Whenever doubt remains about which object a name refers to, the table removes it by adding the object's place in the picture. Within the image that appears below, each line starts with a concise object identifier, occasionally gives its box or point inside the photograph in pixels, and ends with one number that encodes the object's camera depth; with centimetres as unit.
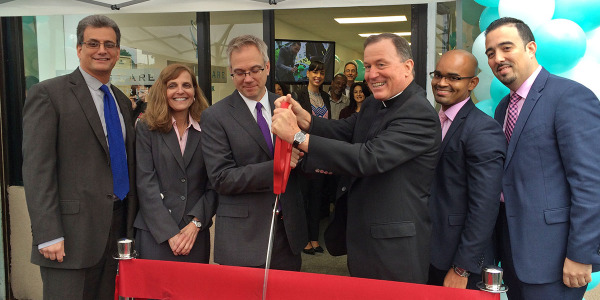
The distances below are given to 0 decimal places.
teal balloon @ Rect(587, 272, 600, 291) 215
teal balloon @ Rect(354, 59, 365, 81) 947
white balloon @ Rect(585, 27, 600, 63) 230
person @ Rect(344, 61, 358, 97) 580
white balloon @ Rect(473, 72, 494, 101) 250
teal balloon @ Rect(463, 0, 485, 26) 286
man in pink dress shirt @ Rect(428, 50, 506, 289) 180
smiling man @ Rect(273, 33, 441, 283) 158
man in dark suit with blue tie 200
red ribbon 139
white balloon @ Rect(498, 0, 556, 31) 221
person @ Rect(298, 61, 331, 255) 463
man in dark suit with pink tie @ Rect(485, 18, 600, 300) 168
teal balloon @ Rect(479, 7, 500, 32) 247
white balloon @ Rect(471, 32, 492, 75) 239
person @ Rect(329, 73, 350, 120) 544
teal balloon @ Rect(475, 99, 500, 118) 245
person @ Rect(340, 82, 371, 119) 508
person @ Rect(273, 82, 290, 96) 504
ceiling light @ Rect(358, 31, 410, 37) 1005
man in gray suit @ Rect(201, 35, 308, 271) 199
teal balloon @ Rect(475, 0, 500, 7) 245
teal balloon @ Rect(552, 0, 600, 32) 225
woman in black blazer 213
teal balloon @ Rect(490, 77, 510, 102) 234
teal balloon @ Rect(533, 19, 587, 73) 212
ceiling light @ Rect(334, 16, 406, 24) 830
